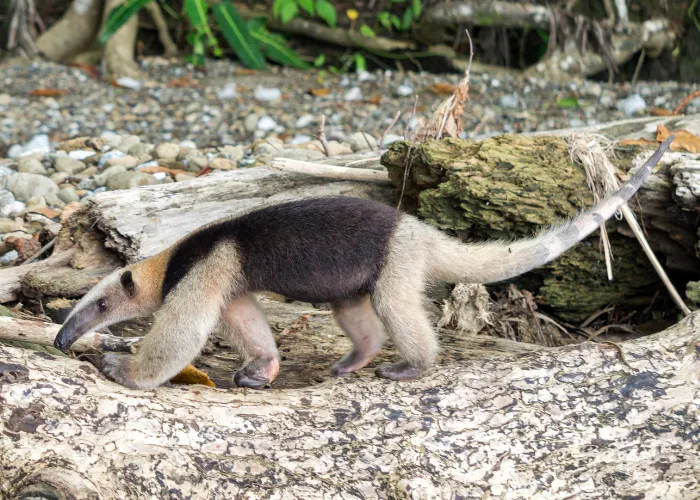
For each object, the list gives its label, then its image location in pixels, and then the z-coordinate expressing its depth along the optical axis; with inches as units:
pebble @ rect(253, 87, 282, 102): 476.1
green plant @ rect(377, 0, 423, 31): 535.5
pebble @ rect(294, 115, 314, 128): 437.1
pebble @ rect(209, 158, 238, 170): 321.4
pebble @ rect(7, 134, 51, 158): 377.4
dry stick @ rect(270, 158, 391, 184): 231.1
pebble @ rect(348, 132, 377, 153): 375.7
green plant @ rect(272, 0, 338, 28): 512.7
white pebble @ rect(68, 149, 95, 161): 359.9
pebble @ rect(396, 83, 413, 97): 486.0
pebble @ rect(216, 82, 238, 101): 476.7
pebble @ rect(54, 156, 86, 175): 342.6
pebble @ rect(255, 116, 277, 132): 432.3
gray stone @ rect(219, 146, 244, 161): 356.5
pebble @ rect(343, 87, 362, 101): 483.5
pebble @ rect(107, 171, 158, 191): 302.2
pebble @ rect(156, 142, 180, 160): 354.6
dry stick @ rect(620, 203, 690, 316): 219.5
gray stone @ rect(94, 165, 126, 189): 318.7
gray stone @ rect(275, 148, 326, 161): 326.7
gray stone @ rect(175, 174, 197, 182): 307.6
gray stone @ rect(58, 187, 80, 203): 304.3
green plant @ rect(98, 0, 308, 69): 486.0
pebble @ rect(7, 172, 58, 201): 307.4
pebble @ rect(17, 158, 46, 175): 339.3
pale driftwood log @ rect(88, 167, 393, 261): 227.1
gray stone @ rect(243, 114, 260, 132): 432.5
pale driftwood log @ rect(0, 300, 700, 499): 135.4
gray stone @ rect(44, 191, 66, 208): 302.0
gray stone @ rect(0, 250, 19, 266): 254.7
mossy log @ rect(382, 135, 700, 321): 219.1
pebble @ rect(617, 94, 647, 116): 461.4
